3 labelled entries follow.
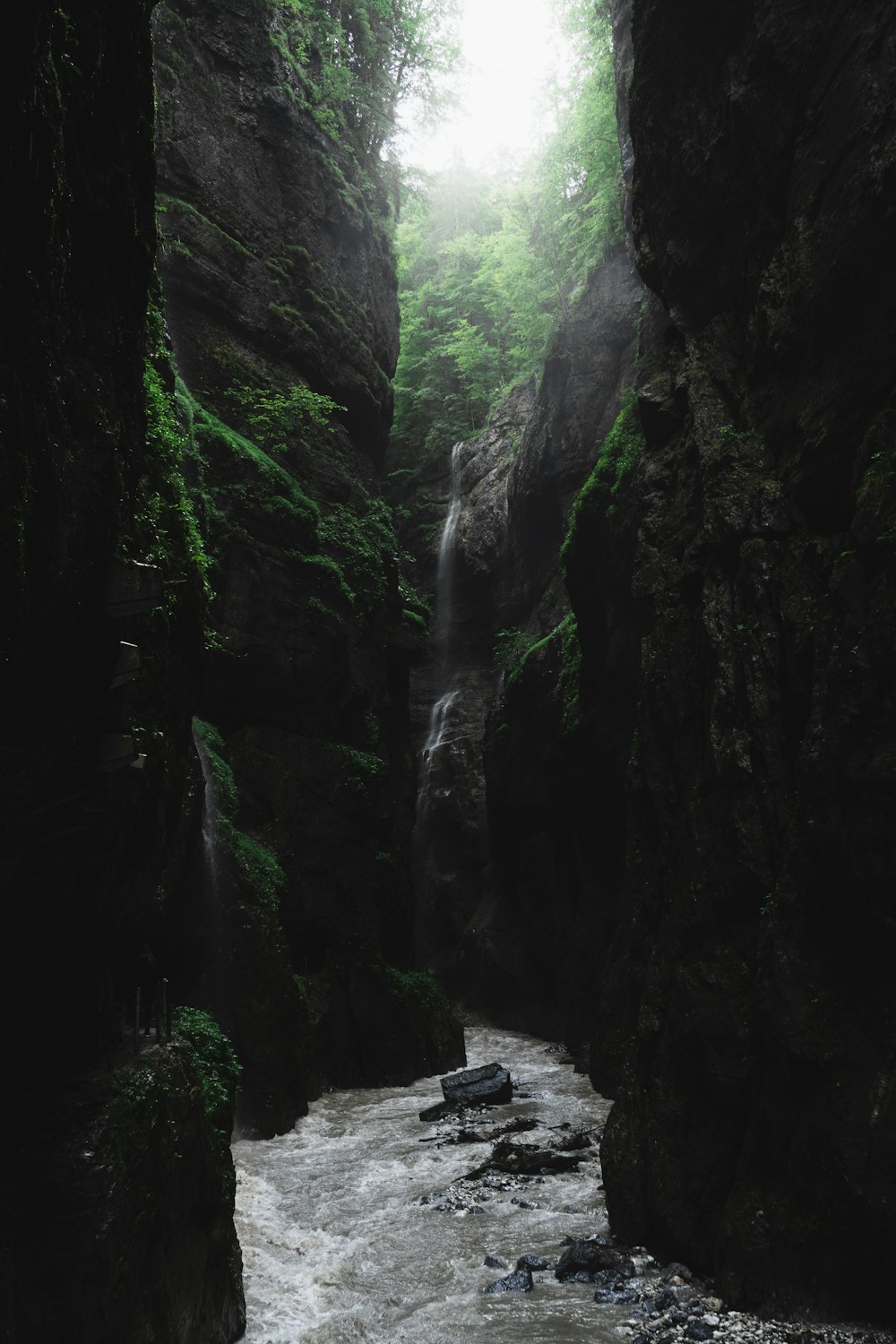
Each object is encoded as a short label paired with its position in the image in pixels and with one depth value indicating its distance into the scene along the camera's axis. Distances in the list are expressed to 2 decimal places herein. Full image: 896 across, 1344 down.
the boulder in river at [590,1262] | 9.29
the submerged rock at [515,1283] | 9.12
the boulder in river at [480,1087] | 17.27
